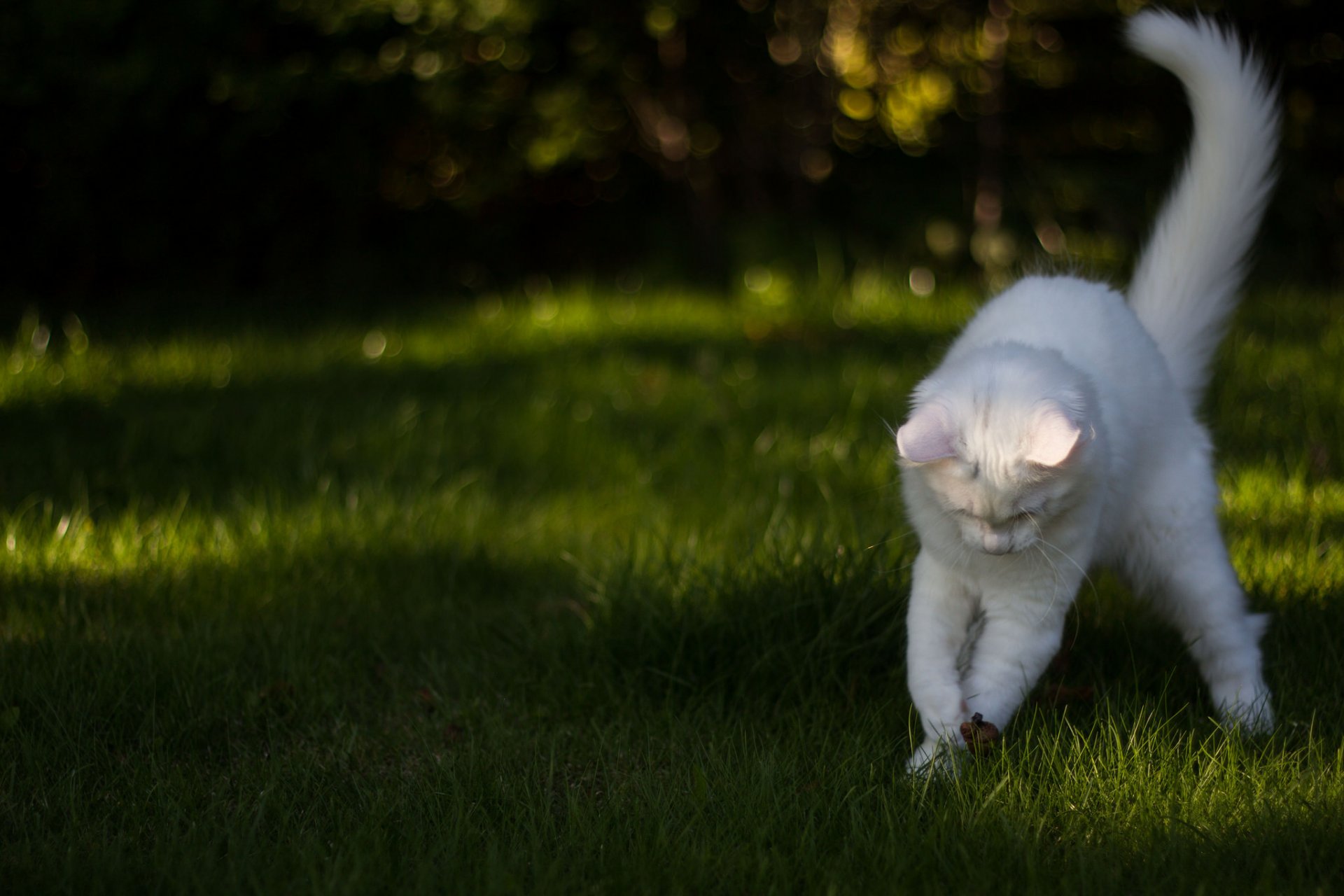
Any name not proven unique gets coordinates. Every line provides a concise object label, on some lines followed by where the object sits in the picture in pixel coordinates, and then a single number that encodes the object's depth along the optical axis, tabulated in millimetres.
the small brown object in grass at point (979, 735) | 2255
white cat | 2213
